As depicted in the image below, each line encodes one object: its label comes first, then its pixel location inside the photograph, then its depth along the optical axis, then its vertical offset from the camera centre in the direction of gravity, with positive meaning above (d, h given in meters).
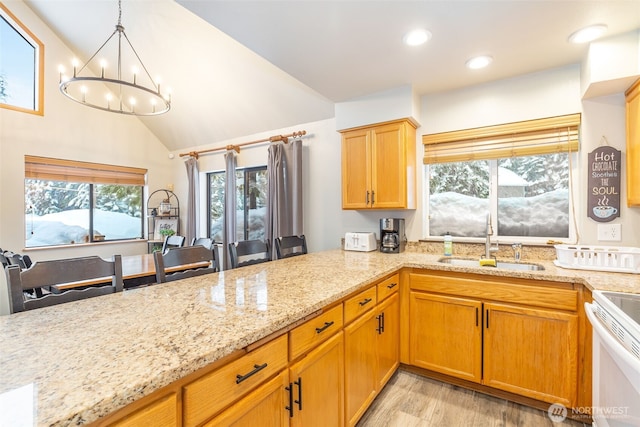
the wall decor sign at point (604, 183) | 2.05 +0.21
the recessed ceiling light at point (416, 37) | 1.81 +1.14
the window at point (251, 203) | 4.16 +0.17
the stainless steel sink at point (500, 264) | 2.17 -0.41
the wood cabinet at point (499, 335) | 1.77 -0.83
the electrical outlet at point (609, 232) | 2.06 -0.15
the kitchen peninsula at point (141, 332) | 0.63 -0.39
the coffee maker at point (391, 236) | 2.70 -0.22
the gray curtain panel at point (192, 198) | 4.80 +0.26
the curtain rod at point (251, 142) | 3.55 +0.99
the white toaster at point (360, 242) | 2.82 -0.28
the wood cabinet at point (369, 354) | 1.57 -0.89
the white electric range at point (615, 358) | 1.06 -0.60
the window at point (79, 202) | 3.91 +0.20
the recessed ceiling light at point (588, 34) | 1.76 +1.12
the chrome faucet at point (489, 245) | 2.31 -0.26
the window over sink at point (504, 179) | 2.32 +0.30
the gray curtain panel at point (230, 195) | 4.28 +0.28
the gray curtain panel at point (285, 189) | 3.51 +0.31
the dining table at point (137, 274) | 2.29 -0.53
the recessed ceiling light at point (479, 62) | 2.11 +1.13
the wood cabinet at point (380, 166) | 2.60 +0.44
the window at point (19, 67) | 3.67 +1.97
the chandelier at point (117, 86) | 3.93 +1.96
